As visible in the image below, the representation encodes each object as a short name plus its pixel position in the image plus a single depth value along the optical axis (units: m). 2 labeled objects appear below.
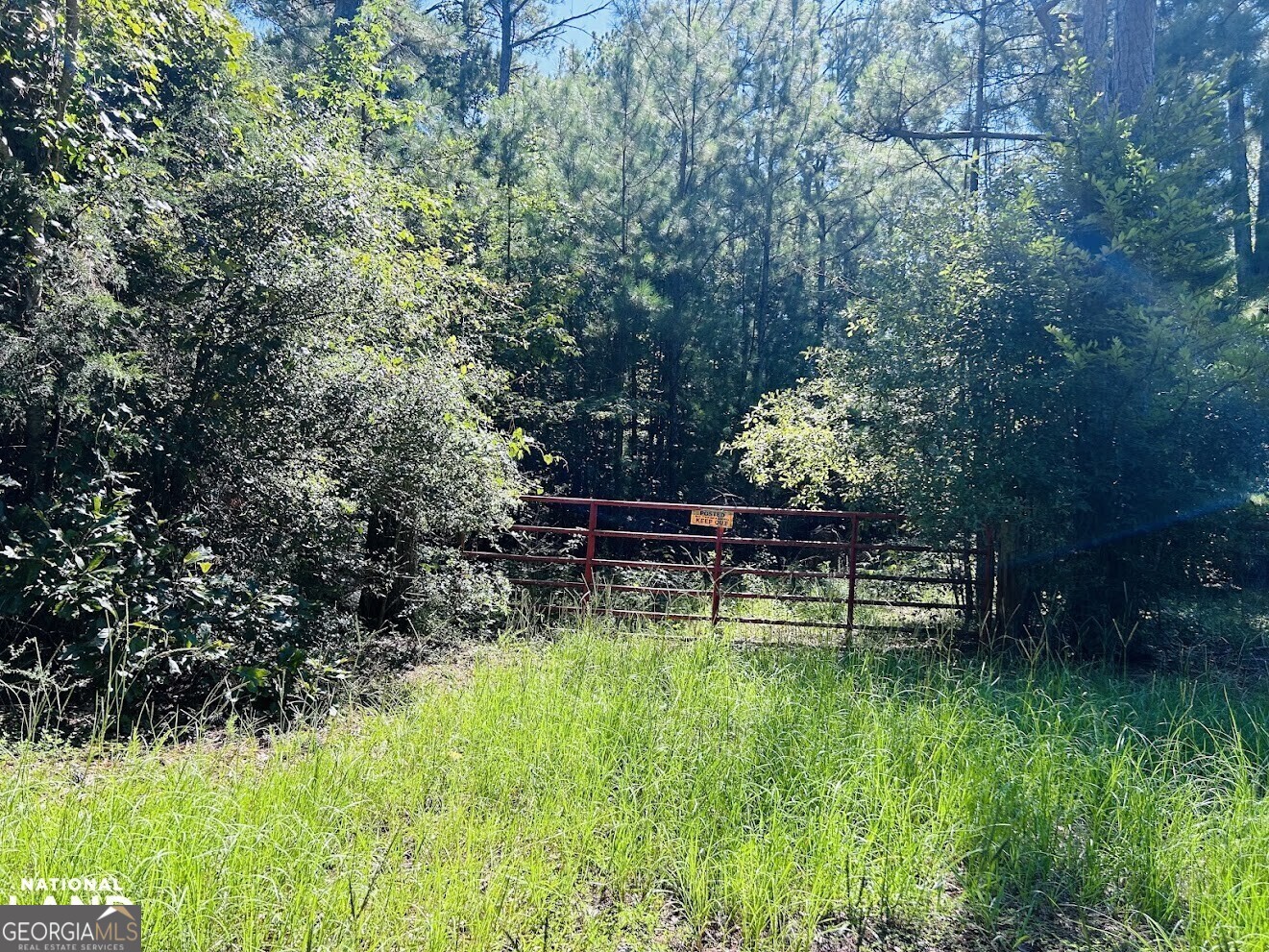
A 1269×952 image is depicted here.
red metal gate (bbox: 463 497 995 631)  6.72
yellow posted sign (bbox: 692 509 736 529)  7.02
